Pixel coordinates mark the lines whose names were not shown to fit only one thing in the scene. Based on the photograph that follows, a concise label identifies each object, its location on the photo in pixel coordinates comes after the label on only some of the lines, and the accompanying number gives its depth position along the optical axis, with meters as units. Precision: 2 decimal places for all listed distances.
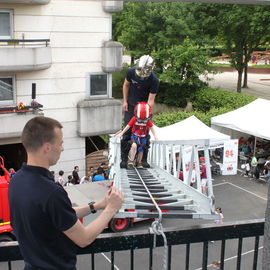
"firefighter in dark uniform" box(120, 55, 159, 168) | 8.64
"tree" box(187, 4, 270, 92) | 32.22
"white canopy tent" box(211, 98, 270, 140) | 22.58
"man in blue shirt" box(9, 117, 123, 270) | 2.85
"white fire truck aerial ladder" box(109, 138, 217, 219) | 4.78
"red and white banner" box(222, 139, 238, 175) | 22.54
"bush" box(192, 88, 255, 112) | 31.09
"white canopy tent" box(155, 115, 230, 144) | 20.91
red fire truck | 13.22
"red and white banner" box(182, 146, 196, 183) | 19.35
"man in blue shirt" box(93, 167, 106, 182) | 18.00
